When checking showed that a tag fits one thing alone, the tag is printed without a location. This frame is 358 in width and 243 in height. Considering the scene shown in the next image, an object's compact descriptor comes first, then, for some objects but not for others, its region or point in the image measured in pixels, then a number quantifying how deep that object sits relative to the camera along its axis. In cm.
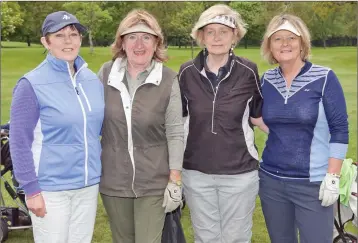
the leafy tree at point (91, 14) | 3800
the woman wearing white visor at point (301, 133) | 350
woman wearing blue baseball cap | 313
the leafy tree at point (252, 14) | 3628
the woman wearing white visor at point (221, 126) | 367
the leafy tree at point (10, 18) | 3241
